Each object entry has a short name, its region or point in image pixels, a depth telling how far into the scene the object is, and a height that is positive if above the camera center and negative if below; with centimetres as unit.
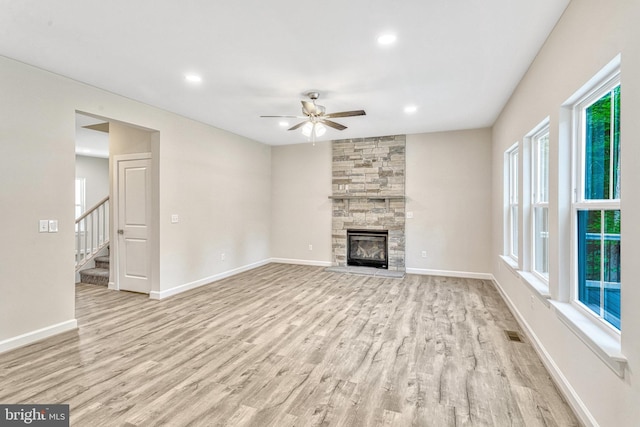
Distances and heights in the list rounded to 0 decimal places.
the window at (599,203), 181 +6
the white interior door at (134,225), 475 -21
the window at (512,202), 429 +14
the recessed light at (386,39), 256 +147
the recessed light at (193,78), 334 +148
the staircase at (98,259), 532 -89
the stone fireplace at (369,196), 630 +33
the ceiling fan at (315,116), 378 +122
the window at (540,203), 307 +10
